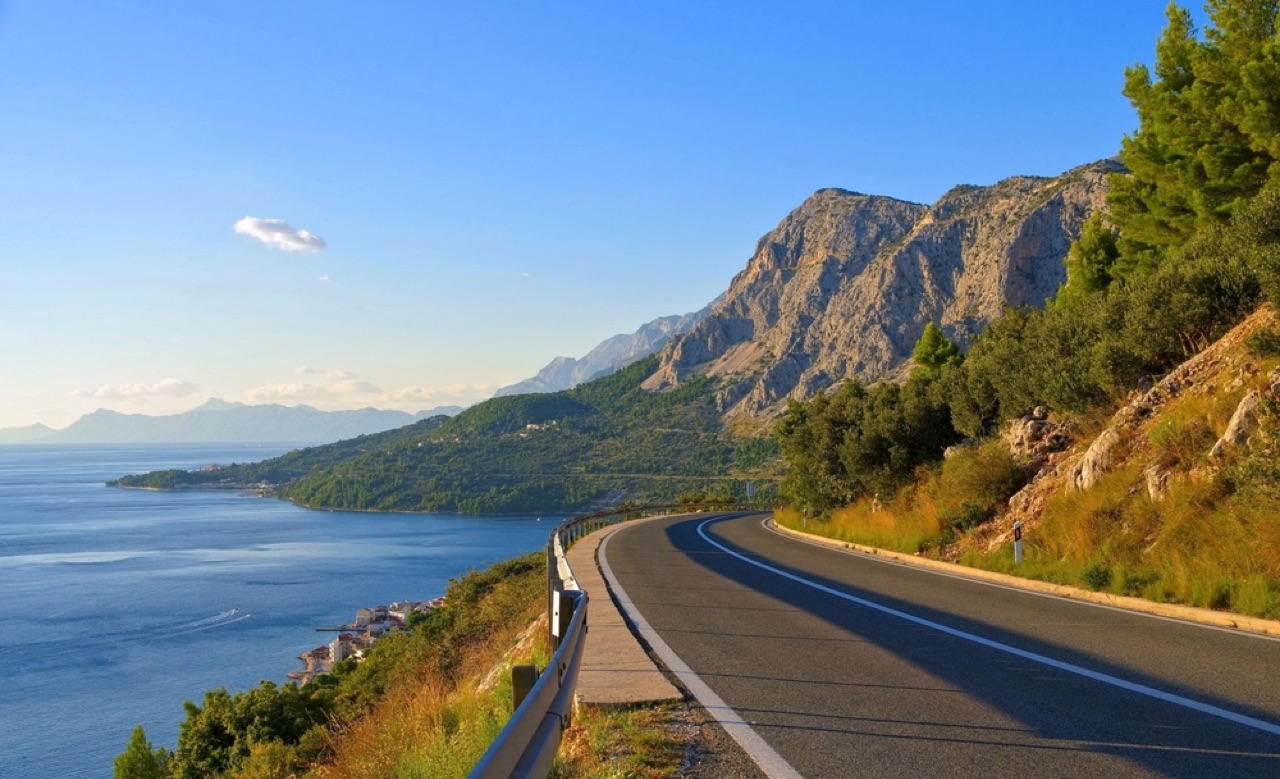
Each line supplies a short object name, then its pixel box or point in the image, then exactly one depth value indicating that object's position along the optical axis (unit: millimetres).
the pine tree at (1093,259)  37875
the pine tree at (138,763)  18844
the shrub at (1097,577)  11453
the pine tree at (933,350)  54625
